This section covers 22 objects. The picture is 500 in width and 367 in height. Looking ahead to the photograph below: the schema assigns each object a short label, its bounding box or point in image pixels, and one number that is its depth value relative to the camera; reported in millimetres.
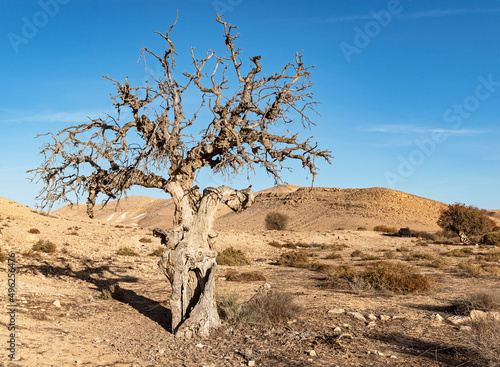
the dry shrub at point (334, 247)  31992
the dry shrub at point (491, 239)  33125
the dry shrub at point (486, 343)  5484
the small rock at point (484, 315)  7774
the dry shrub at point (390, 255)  25234
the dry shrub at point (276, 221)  55219
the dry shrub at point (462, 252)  26298
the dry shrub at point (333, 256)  25609
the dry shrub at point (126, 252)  22625
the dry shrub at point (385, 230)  49488
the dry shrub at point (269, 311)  8781
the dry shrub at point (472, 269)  17070
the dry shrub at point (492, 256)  22986
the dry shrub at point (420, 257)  24109
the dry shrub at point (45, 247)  19812
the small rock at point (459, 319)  8586
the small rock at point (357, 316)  9005
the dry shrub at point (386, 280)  12852
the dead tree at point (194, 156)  8633
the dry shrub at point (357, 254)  26831
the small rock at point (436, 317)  8758
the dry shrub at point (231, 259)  20781
